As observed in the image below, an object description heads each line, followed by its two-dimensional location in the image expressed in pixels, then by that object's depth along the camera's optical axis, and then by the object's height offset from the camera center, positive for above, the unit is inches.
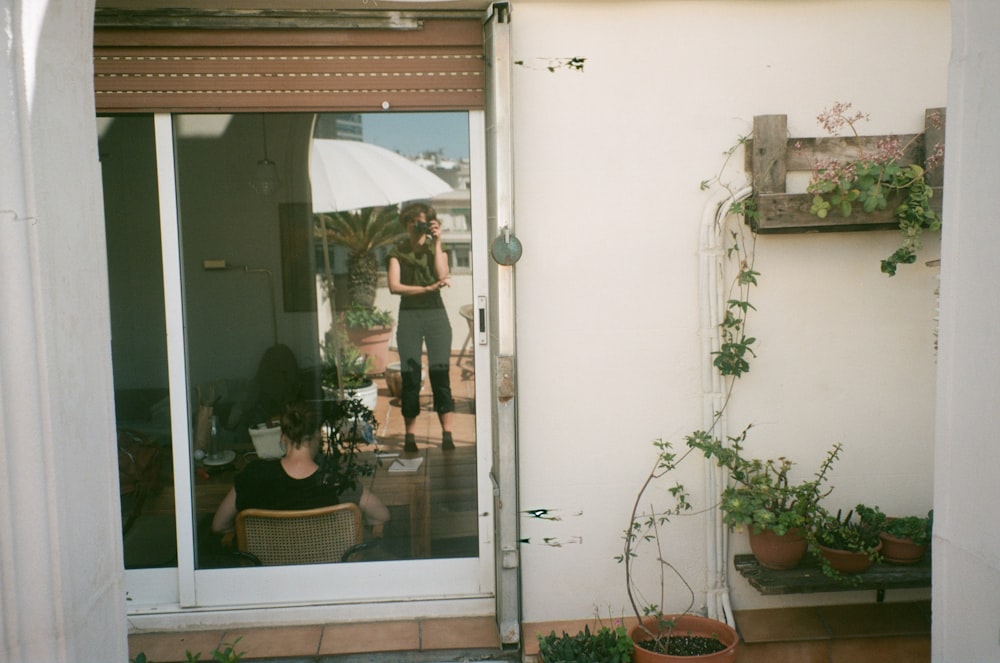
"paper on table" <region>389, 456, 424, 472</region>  144.7 -33.8
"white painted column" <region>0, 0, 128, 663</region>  80.0 -6.5
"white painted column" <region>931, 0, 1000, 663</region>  80.6 -9.3
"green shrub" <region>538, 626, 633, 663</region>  115.2 -53.7
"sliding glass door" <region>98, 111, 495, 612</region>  135.6 -9.3
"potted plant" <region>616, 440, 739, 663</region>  119.3 -53.3
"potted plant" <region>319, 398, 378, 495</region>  142.8 -28.6
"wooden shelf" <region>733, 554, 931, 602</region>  124.6 -47.7
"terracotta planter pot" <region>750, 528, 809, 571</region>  127.3 -43.8
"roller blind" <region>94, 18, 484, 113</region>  126.5 +32.4
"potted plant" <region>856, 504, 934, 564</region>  128.3 -42.7
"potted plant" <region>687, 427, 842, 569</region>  124.9 -37.0
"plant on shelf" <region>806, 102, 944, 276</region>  124.1 +11.7
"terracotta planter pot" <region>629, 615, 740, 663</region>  115.6 -54.5
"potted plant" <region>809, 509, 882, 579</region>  126.1 -43.4
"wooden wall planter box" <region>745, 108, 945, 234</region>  126.8 +16.0
